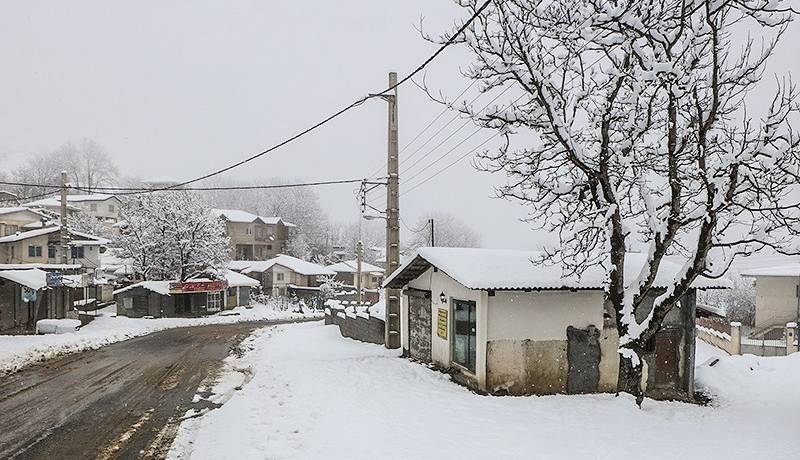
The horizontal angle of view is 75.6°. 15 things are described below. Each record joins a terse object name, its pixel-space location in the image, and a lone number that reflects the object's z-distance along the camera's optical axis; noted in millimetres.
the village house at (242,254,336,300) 57125
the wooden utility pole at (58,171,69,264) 24391
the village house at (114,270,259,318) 37031
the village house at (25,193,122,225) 72938
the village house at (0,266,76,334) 23703
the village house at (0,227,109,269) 35031
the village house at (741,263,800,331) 32531
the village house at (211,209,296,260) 66812
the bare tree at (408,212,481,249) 89750
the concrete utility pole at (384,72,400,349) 17531
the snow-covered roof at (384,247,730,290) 12031
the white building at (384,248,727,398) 12352
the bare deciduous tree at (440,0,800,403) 8742
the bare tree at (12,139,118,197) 84062
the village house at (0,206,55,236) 41094
